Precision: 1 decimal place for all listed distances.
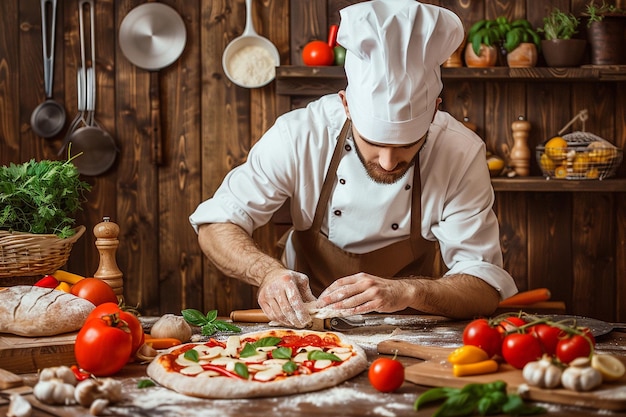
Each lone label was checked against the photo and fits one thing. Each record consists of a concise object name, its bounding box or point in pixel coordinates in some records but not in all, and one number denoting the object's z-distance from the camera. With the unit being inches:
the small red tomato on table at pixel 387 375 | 61.8
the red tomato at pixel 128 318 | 69.4
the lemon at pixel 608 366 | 61.0
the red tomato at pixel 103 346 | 65.2
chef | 88.4
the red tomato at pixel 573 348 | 62.7
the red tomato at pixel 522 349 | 64.1
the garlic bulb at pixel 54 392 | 58.9
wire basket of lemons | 141.6
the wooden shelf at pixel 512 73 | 143.4
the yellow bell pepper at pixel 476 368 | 63.5
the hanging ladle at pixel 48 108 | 154.5
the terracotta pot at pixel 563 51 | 144.3
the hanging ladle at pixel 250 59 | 152.9
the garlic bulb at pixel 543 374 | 59.6
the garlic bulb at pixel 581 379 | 59.0
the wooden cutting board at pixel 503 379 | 58.3
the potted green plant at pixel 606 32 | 145.8
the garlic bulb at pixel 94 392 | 58.3
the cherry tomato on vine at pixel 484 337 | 66.7
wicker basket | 89.6
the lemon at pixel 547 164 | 144.3
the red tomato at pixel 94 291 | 80.2
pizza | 61.6
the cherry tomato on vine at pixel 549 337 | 65.1
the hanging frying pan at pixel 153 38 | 154.6
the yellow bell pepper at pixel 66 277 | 98.0
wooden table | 57.8
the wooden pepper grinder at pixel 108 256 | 90.2
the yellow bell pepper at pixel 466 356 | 64.6
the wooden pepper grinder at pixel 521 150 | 149.5
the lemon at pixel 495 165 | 146.9
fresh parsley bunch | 92.8
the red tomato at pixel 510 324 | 68.6
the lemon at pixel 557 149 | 142.5
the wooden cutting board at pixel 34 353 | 68.3
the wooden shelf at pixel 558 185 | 141.6
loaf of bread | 72.1
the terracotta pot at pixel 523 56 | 145.2
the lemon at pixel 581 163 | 141.7
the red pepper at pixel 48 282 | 85.7
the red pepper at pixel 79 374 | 64.5
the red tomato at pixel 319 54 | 145.5
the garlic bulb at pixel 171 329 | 78.6
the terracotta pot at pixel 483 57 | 145.1
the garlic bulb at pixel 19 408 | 56.6
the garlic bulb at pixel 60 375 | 60.8
